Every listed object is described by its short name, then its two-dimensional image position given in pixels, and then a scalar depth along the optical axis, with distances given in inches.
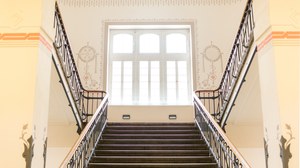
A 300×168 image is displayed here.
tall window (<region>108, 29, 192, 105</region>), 461.4
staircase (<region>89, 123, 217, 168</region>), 303.7
